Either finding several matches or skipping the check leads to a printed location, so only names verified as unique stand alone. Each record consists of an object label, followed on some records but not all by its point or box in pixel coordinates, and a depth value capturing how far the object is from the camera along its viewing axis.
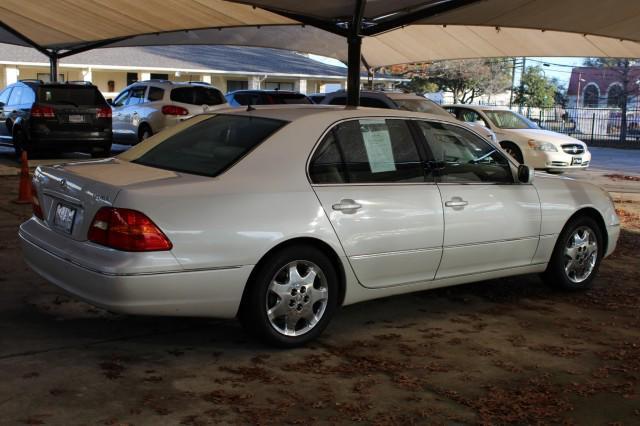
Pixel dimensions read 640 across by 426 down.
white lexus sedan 4.46
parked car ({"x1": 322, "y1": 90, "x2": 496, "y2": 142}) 14.79
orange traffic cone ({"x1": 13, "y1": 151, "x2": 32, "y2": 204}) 10.50
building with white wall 34.59
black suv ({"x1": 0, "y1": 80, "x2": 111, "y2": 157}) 15.98
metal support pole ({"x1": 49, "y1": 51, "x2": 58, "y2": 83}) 24.28
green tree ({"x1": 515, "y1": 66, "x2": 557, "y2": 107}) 56.16
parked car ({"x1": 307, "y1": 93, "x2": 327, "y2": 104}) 20.68
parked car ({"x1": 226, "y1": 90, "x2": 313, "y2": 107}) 18.41
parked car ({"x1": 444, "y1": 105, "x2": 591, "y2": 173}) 16.42
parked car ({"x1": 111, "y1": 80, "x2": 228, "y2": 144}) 17.56
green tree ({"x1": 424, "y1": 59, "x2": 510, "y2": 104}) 54.78
